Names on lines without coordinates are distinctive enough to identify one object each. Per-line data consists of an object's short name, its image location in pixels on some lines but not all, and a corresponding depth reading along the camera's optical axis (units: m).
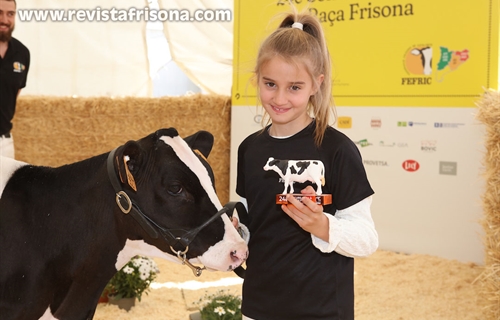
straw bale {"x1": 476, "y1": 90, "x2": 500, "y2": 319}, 3.43
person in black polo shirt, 4.65
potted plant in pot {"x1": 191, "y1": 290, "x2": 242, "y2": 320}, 3.28
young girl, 1.79
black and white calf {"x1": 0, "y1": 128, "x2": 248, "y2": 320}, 1.91
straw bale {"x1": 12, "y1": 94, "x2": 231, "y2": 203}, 6.48
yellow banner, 4.81
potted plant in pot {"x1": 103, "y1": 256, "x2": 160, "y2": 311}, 3.76
